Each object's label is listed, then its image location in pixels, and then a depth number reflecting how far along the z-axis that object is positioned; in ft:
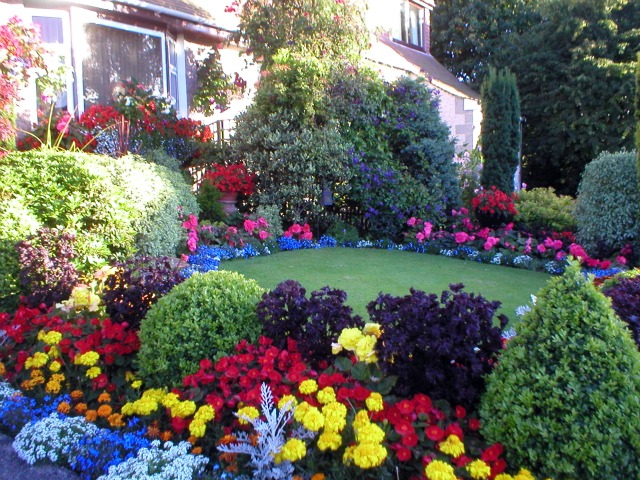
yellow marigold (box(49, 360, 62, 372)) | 11.73
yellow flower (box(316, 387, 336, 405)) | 9.12
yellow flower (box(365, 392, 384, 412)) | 8.95
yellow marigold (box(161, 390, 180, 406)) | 10.06
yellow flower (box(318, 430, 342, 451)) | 8.28
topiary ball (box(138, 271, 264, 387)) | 11.16
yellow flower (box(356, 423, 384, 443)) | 8.05
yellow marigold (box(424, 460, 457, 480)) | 7.70
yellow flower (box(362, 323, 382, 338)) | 10.72
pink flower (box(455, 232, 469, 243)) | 30.04
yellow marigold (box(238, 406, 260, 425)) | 9.07
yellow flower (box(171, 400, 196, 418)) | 9.77
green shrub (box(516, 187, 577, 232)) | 32.96
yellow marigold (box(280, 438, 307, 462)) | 8.16
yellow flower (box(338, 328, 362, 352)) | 10.57
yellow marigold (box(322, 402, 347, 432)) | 8.54
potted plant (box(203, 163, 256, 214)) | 31.60
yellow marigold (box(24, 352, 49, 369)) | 11.89
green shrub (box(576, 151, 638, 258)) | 26.58
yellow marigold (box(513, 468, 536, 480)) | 7.85
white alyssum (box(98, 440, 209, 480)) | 8.61
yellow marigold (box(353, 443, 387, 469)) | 7.73
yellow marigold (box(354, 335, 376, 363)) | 10.34
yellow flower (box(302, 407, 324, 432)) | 8.39
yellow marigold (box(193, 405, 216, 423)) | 9.49
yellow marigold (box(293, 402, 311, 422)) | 8.71
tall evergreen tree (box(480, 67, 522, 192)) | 46.98
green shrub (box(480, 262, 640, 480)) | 7.67
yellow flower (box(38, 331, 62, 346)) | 12.25
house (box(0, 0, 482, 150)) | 33.14
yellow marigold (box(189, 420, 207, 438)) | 9.30
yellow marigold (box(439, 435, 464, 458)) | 8.28
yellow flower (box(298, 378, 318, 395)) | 9.45
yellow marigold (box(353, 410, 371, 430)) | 8.52
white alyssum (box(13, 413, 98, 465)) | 9.59
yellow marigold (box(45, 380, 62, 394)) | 11.48
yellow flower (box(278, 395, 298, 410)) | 9.18
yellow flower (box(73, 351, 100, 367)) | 11.44
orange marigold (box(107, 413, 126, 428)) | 10.39
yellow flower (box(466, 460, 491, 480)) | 7.86
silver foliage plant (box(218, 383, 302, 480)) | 8.52
